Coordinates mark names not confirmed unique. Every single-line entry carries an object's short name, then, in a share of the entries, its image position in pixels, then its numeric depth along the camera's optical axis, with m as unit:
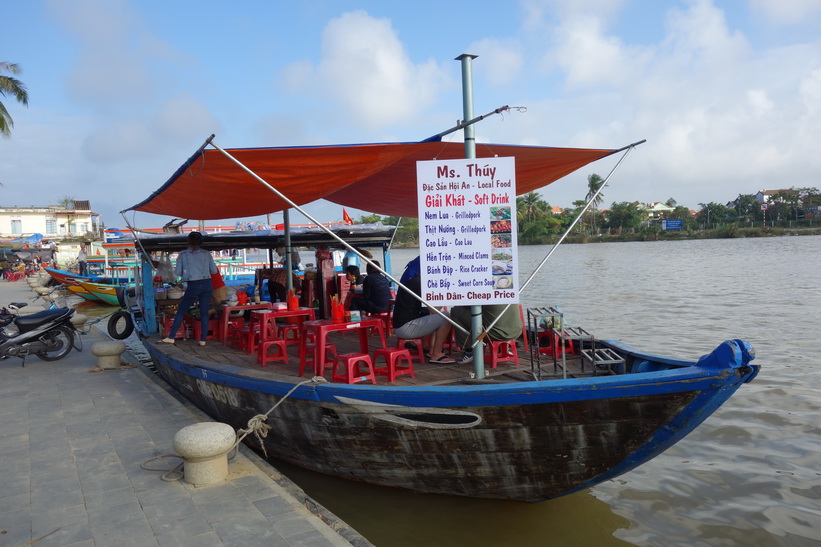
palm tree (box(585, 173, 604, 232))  67.32
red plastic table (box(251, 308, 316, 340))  6.00
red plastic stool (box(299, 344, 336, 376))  5.22
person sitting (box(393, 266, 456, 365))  5.54
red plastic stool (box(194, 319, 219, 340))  7.81
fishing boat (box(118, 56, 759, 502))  3.60
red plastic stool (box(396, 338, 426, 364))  5.64
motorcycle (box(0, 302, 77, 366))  8.42
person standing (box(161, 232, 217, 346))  7.09
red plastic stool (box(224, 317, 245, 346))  7.50
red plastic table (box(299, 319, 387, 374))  5.09
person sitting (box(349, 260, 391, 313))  6.07
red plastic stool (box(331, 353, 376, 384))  4.74
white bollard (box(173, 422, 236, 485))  3.98
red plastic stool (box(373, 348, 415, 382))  4.89
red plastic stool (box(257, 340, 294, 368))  5.90
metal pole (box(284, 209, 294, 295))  8.50
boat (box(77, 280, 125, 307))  21.83
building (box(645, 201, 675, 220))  92.25
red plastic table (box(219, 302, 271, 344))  7.34
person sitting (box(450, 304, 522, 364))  4.90
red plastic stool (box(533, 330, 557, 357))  5.40
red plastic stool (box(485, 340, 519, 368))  5.19
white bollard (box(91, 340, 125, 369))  8.23
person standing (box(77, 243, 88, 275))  25.60
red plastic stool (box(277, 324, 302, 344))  6.22
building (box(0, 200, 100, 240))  59.03
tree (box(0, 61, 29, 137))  23.38
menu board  4.16
